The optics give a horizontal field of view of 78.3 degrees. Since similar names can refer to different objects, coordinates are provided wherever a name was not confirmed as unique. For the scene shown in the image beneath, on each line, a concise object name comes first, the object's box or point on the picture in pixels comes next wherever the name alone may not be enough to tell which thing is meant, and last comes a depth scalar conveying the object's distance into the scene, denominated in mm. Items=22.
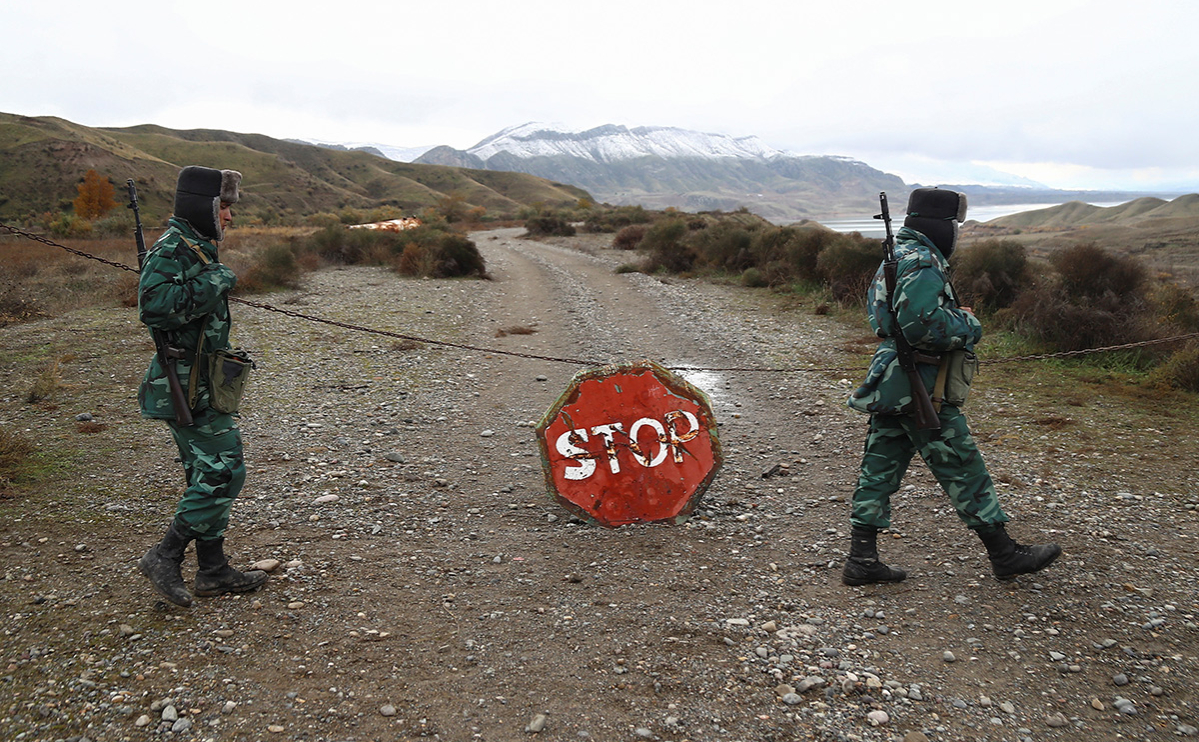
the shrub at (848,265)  14867
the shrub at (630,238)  30328
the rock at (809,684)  3291
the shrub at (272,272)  17109
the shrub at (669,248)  22172
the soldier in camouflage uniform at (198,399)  3906
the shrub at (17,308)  12893
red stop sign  5156
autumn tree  44750
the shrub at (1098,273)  10398
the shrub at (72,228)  33156
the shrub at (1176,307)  9953
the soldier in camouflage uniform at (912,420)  3961
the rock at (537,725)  3023
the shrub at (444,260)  21359
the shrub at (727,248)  20509
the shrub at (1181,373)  7879
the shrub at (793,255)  17078
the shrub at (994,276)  12891
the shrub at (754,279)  18484
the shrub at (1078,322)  9617
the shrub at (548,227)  40981
